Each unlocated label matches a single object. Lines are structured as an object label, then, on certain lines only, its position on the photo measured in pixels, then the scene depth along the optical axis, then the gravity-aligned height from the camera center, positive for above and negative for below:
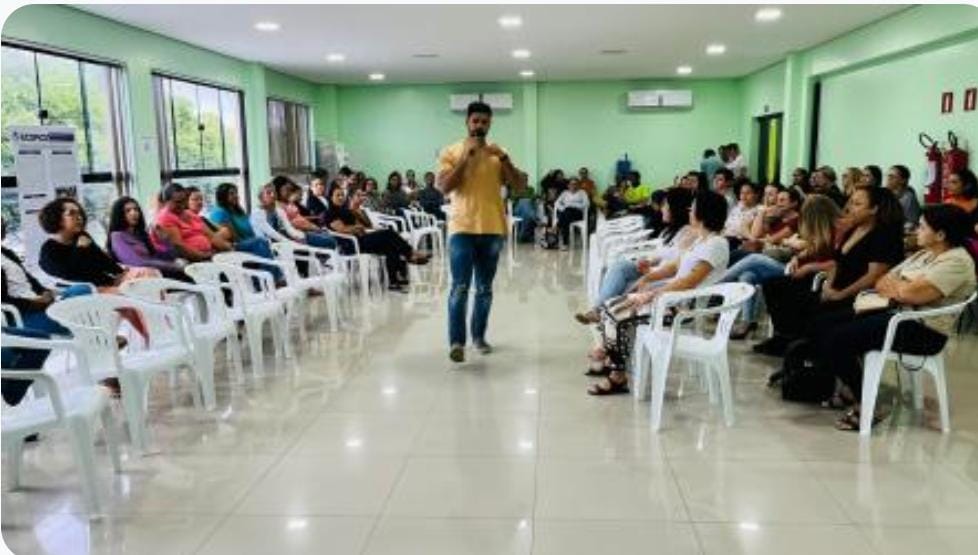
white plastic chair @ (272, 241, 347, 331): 5.09 -0.74
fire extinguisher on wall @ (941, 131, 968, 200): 6.01 +0.05
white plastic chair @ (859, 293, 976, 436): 3.13 -0.86
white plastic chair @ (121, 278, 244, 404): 3.52 -0.76
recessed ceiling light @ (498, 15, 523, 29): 6.82 +1.36
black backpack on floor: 3.54 -1.00
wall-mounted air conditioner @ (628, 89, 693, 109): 12.77 +1.16
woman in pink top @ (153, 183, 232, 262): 5.05 -0.41
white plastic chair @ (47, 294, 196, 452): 2.95 -0.72
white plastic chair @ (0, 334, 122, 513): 2.33 -0.77
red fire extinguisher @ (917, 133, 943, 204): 6.28 -0.09
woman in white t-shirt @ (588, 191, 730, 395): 3.59 -0.51
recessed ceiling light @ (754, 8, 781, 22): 6.68 +1.37
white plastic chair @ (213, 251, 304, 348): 4.67 -0.75
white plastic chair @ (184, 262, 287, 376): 4.12 -0.75
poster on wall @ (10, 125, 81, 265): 5.04 +0.03
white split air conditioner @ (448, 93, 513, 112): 12.87 +1.17
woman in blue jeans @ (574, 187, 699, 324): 4.19 -0.53
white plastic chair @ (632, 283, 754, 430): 3.24 -0.78
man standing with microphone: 4.26 -0.21
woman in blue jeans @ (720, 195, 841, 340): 4.18 -0.39
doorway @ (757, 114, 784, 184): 11.33 +0.29
